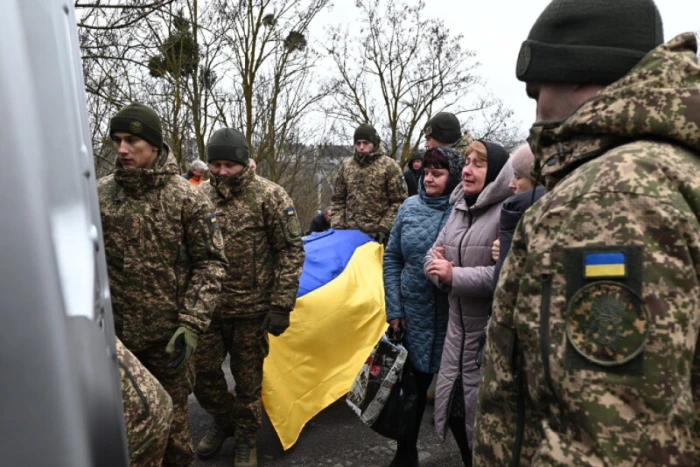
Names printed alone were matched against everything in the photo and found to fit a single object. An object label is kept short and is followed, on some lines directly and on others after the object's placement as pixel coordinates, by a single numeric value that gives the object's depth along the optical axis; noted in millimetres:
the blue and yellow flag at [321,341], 4477
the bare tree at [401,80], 19094
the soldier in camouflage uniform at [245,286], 4102
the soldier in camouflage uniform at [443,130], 5832
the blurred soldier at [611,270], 1103
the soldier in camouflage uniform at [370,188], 6992
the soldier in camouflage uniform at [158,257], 3268
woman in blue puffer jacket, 3582
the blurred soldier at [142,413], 1729
